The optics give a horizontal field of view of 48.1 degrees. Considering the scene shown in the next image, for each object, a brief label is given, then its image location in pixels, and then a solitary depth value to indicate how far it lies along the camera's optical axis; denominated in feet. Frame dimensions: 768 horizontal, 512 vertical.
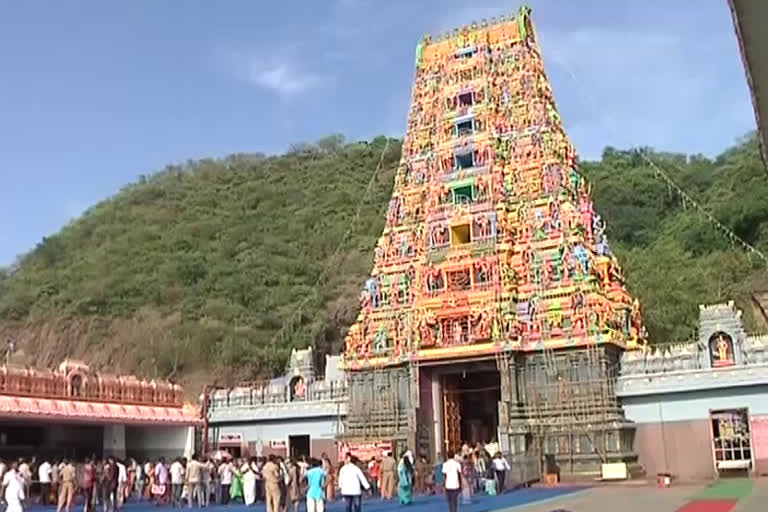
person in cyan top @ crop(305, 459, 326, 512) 46.44
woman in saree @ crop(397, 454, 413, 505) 65.87
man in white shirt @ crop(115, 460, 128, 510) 69.62
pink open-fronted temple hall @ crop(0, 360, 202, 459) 81.10
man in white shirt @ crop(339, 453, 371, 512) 48.80
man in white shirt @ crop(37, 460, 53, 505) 74.59
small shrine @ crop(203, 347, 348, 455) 99.86
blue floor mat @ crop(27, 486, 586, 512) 60.44
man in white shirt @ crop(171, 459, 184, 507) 73.10
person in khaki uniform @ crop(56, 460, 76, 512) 60.90
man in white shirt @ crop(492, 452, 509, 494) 74.95
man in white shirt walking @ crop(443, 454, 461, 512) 50.26
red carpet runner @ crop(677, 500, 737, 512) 49.88
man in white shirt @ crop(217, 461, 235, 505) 73.20
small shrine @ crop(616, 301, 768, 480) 79.36
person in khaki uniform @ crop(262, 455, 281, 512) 50.29
